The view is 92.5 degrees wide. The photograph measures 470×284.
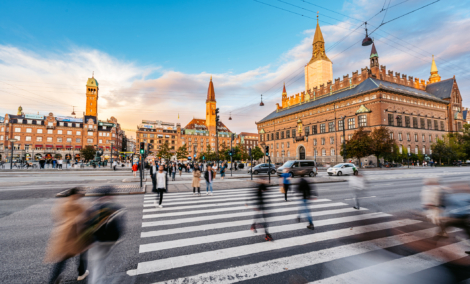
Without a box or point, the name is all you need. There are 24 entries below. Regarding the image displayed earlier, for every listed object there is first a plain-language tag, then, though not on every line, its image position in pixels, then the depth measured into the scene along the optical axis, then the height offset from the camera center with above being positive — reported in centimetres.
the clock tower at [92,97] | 9350 +2736
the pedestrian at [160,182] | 945 -89
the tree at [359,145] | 4287 +255
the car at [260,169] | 2908 -119
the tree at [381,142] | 4231 +306
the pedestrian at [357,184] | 846 -96
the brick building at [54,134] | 7694 +1041
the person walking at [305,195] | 630 -100
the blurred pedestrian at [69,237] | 333 -112
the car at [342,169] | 2577 -120
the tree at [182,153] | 6806 +231
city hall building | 5088 +1263
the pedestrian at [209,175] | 1228 -80
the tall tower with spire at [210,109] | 11838 +2758
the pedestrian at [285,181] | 806 -79
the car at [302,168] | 2475 -95
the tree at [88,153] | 6600 +264
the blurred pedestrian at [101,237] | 354 -119
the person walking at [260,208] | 560 -120
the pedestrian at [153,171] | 1352 -72
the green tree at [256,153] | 6628 +210
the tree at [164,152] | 6569 +262
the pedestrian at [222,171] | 2359 -113
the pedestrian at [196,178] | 1212 -97
